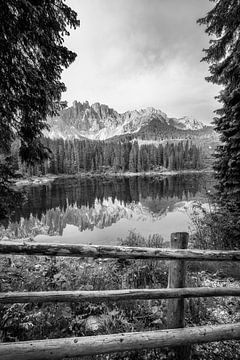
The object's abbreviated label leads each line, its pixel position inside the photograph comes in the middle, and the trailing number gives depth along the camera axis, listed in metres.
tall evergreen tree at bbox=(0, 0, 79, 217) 4.30
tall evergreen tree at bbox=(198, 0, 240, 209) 6.89
